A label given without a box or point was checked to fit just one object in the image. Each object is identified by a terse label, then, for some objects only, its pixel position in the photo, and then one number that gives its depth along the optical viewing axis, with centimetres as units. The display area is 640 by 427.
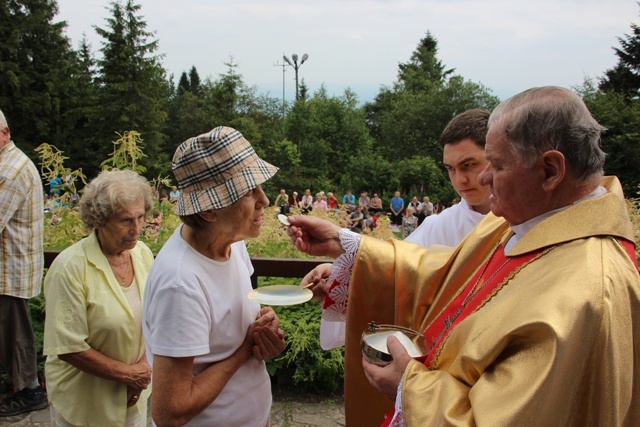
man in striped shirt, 378
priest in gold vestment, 127
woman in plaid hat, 175
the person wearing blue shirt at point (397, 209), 2272
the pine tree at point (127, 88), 3519
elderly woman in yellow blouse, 253
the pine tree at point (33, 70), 3378
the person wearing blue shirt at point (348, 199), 2132
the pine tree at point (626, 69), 3294
